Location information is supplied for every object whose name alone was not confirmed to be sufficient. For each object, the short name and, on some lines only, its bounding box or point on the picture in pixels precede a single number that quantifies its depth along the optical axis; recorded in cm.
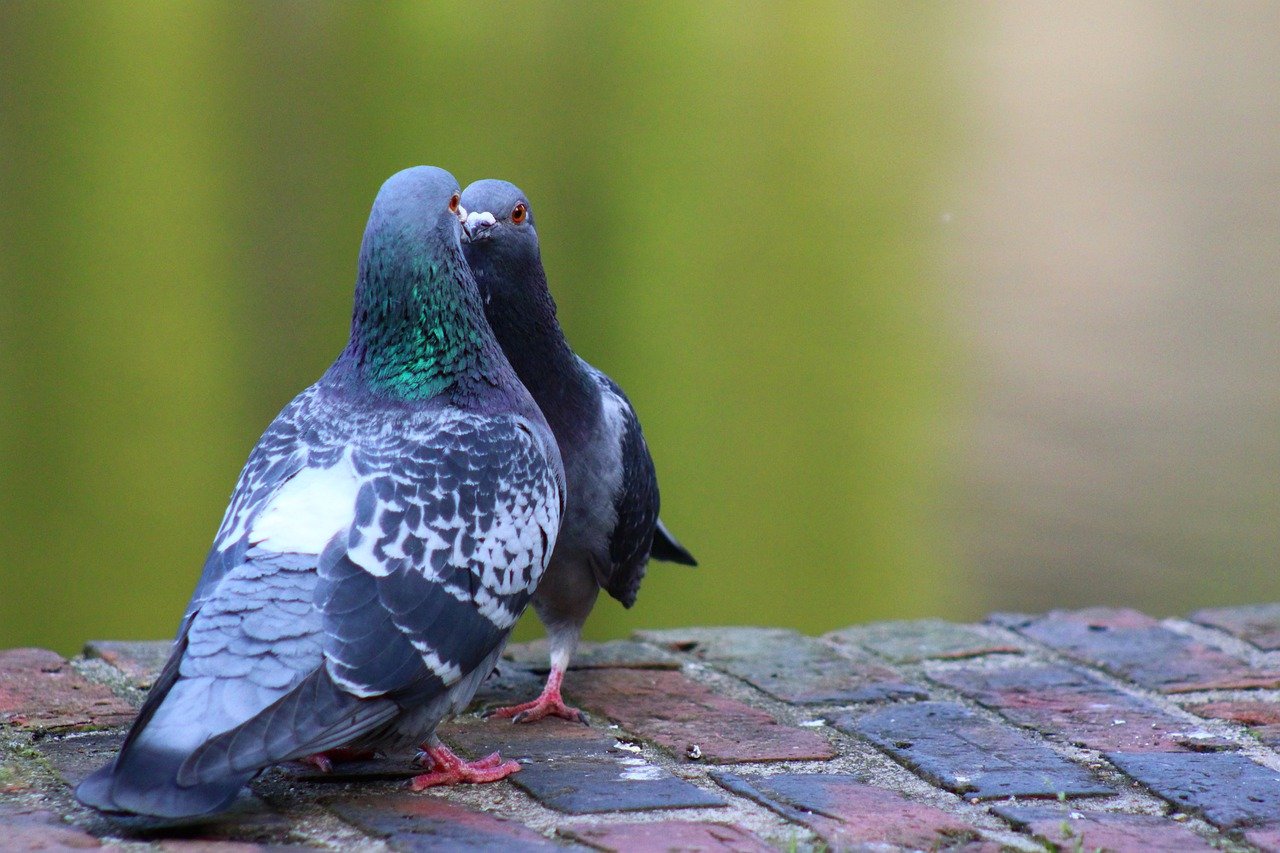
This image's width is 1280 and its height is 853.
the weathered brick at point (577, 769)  567
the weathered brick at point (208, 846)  483
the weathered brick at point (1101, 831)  533
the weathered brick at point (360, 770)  591
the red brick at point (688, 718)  645
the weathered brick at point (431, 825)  509
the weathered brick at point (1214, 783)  570
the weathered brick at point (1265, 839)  535
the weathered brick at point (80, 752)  576
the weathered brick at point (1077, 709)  667
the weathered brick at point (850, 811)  537
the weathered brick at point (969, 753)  601
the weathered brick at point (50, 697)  641
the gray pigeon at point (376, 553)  495
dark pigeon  720
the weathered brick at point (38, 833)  479
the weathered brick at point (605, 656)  805
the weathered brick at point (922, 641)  821
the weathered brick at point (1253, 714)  675
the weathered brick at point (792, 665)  744
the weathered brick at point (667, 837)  509
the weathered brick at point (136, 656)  721
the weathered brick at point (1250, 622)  849
